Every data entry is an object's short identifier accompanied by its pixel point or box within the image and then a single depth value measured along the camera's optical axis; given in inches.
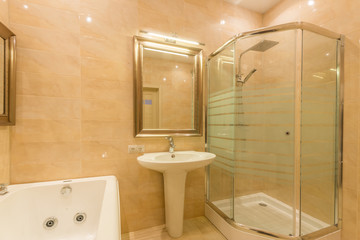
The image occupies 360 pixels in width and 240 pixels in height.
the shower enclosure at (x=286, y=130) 57.4
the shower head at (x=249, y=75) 66.8
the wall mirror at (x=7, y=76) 46.7
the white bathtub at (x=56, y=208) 41.0
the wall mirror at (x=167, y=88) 65.1
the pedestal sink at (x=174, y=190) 58.3
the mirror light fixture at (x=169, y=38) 67.0
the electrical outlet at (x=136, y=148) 63.9
